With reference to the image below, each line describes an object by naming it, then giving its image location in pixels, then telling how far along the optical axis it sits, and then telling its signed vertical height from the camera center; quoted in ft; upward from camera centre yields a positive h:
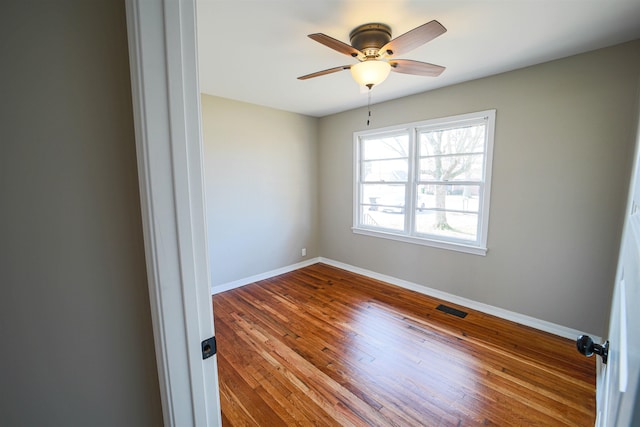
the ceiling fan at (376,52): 5.44 +2.92
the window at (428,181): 9.67 +0.13
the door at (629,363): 1.19 -0.98
